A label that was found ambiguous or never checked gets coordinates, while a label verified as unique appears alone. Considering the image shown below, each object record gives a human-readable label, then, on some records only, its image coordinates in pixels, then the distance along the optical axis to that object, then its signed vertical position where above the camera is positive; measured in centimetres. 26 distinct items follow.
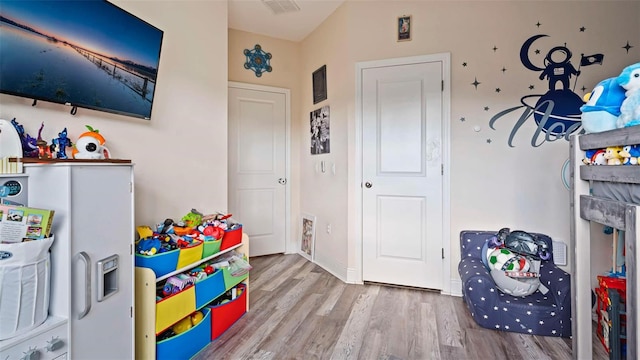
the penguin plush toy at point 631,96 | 112 +31
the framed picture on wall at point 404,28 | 268 +136
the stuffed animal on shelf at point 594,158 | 129 +10
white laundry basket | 98 -35
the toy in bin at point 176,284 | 163 -57
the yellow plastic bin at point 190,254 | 167 -42
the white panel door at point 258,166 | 354 +18
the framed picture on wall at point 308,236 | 356 -67
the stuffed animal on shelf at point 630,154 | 109 +10
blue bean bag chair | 193 -81
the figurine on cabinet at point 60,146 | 133 +16
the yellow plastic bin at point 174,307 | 154 -68
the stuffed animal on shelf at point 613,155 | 119 +10
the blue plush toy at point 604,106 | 125 +31
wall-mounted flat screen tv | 116 +58
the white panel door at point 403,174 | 263 +5
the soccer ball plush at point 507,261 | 200 -54
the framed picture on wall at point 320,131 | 326 +55
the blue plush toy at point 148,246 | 157 -34
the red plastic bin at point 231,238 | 204 -40
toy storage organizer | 151 -71
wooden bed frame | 103 -17
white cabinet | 114 -28
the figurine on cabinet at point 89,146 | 136 +16
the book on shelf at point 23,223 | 100 -14
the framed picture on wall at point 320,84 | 330 +108
